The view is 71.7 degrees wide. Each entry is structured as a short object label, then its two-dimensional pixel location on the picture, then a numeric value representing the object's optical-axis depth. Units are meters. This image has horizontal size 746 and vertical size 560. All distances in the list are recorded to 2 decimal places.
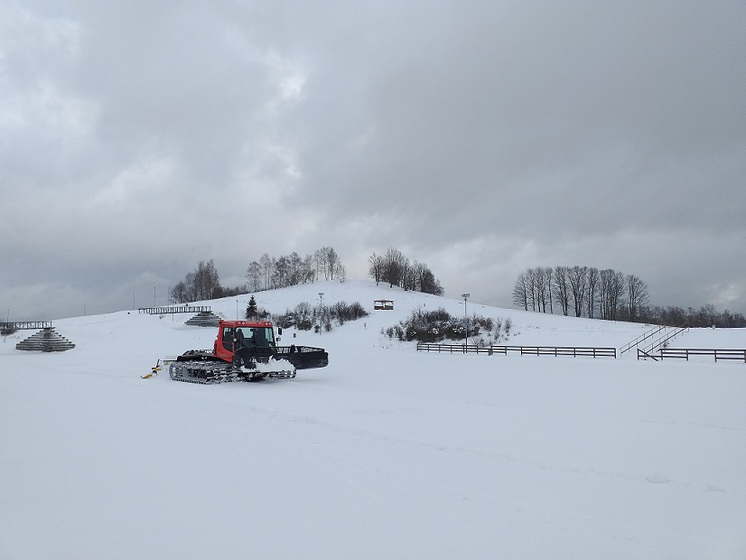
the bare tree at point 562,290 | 101.49
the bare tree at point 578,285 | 101.12
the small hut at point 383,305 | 77.69
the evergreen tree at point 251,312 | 73.19
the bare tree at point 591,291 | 100.94
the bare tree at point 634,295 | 102.94
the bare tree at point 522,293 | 106.75
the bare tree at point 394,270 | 117.88
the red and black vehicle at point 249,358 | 19.80
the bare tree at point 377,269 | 120.56
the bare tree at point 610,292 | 100.62
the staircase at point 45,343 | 45.69
